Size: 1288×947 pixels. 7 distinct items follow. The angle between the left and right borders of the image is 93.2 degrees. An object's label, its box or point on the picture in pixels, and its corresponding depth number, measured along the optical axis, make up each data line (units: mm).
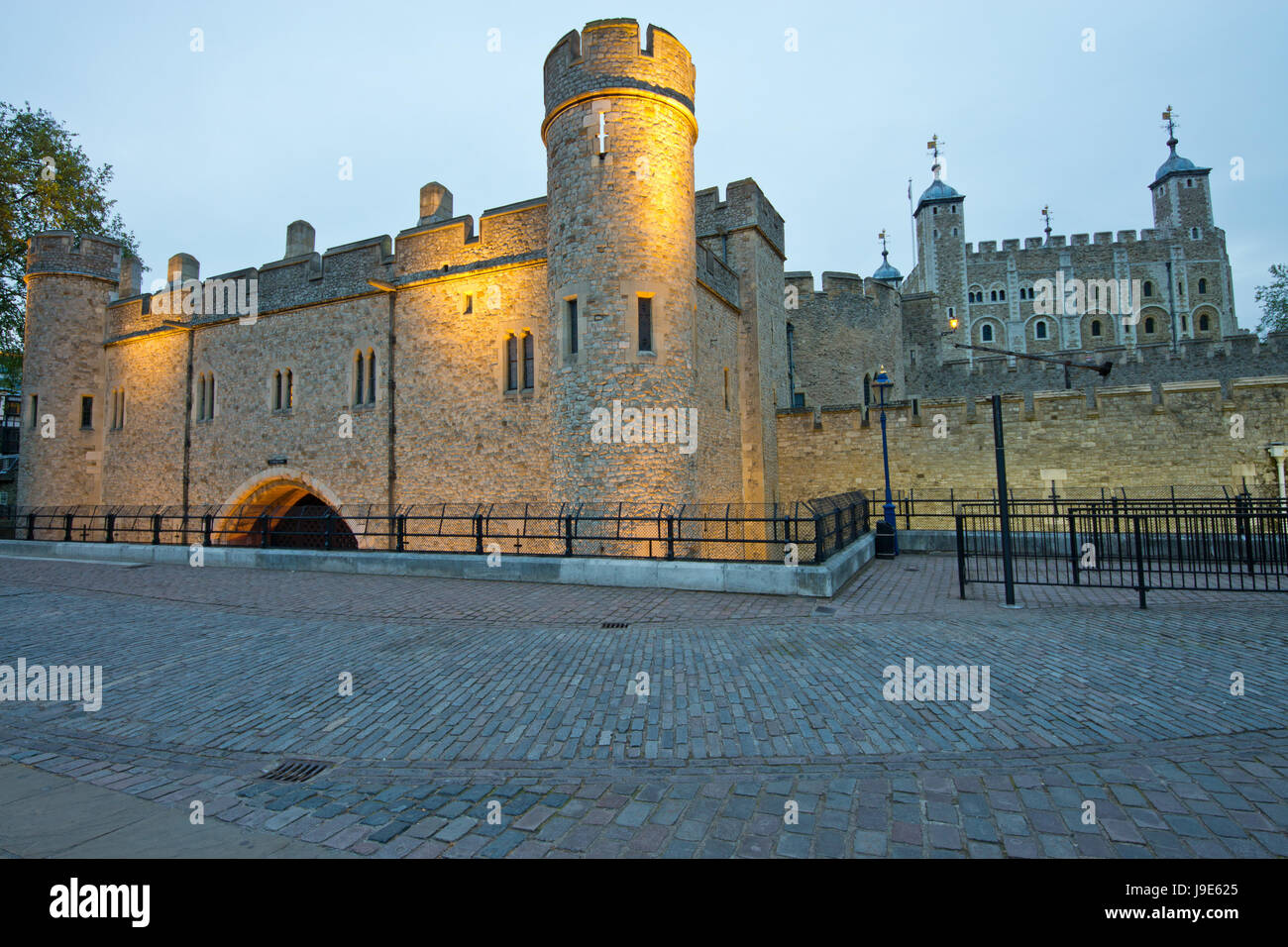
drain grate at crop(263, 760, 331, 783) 3724
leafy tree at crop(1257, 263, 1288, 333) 40000
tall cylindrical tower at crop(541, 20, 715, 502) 12914
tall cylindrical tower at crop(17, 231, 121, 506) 22750
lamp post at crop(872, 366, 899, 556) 14735
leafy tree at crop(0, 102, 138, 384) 24156
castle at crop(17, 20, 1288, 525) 13203
